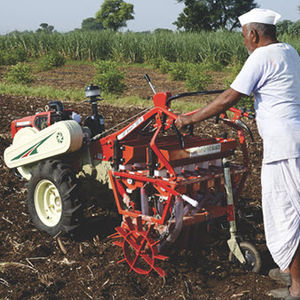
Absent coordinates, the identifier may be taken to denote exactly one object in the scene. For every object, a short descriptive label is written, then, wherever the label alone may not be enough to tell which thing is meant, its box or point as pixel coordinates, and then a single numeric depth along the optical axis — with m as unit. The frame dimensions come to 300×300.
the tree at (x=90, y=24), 124.80
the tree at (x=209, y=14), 42.19
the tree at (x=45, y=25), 112.34
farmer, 2.91
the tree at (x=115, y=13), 64.96
